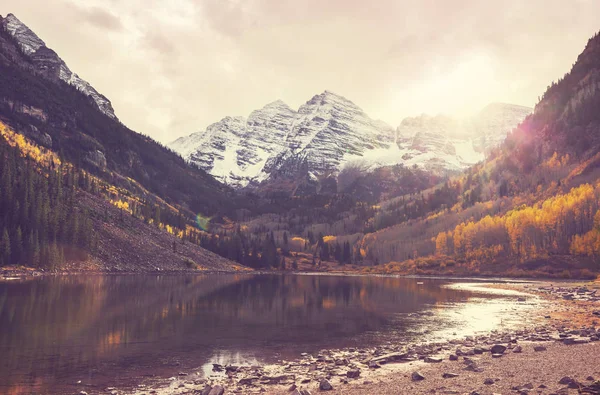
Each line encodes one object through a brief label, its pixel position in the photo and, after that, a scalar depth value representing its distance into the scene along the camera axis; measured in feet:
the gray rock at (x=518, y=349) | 93.66
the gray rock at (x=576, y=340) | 101.02
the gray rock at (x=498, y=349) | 93.97
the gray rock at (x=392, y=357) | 90.56
